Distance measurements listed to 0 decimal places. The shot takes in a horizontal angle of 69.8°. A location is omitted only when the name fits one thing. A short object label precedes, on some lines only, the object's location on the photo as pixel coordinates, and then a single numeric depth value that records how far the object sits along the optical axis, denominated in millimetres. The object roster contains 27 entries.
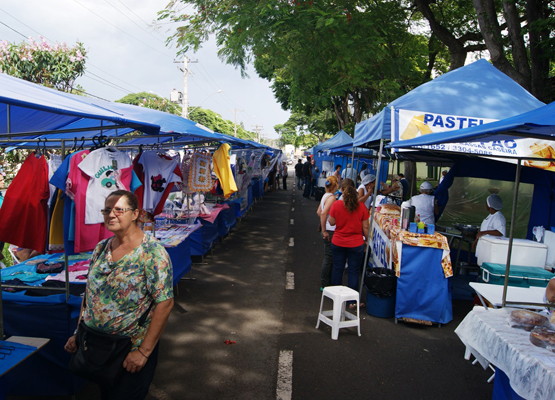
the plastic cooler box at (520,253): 5336
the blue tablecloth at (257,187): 18103
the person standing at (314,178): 22911
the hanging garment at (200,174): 7652
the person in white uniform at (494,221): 6463
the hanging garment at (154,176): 5398
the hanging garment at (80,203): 3576
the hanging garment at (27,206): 3590
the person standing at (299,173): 26345
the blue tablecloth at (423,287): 5508
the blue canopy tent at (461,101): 5848
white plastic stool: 5117
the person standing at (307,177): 21972
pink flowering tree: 13867
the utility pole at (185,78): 28600
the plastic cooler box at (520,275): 4852
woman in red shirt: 5832
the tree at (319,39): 8859
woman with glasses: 2492
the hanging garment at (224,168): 7355
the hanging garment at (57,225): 3688
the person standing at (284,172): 28623
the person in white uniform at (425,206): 8078
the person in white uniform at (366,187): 8875
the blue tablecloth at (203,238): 8234
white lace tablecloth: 2604
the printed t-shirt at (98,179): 3652
